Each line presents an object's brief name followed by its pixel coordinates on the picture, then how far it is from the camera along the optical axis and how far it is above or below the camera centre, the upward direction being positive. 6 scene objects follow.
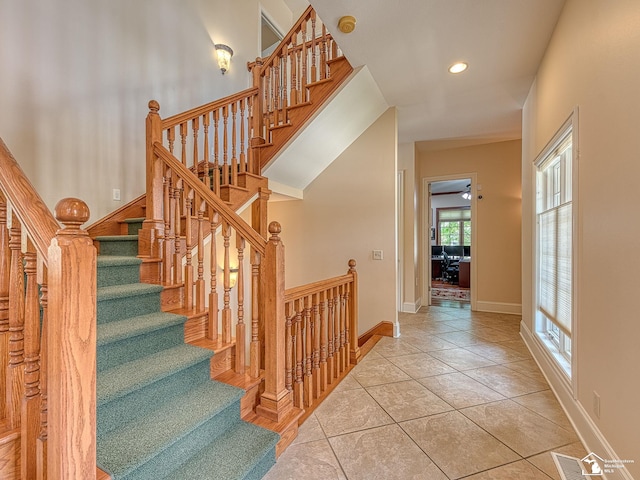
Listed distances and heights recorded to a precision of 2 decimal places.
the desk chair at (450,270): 8.30 -0.90
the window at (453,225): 9.72 +0.46
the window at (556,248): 2.10 -0.08
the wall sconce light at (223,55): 3.86 +2.50
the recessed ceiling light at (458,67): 2.68 +1.63
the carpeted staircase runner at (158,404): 1.24 -0.85
